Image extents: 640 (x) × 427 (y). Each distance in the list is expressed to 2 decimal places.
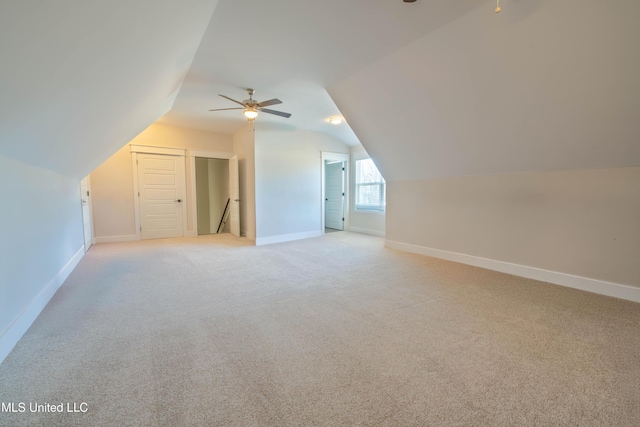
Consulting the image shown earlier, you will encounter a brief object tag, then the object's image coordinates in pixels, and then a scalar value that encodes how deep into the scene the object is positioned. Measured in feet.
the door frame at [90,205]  17.01
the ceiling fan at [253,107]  12.34
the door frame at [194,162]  20.71
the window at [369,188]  21.12
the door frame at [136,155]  18.83
